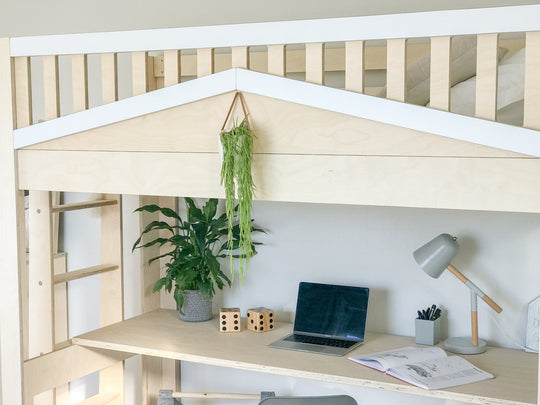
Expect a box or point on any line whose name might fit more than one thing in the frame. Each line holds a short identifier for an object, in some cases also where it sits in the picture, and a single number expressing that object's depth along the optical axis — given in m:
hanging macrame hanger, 1.73
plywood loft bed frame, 1.50
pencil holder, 2.22
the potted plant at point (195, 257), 2.42
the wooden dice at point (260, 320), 2.38
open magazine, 1.87
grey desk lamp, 2.07
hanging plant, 1.68
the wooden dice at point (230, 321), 2.39
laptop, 2.25
